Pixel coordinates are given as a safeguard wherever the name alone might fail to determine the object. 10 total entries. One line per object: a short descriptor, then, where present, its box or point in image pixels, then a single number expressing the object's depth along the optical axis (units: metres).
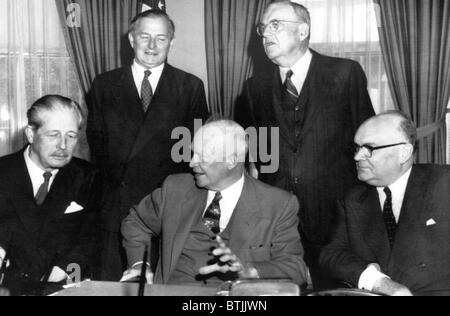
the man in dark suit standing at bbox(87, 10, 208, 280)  3.53
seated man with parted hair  2.69
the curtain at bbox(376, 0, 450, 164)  4.10
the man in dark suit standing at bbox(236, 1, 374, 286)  3.30
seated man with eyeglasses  2.46
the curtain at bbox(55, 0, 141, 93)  4.78
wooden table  1.91
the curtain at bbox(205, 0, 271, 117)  4.54
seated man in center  2.51
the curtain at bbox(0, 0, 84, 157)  4.94
